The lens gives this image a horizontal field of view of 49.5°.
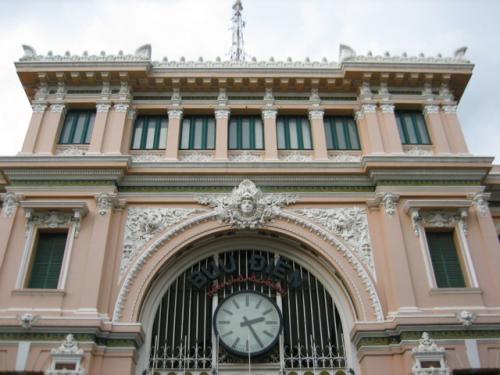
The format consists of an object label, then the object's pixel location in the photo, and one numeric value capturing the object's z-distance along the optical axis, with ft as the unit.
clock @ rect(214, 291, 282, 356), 55.26
